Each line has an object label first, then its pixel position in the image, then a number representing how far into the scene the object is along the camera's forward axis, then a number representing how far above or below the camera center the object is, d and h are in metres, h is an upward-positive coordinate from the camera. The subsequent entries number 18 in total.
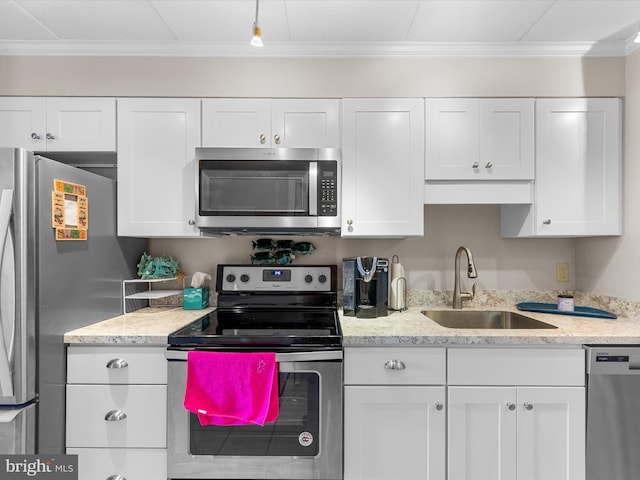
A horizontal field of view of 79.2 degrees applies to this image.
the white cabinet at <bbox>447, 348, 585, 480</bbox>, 1.68 -0.81
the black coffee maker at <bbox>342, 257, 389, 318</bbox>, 2.07 -0.27
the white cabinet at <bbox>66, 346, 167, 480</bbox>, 1.68 -0.78
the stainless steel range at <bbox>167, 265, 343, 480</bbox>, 1.67 -0.82
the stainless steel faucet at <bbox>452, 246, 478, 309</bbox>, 2.29 -0.33
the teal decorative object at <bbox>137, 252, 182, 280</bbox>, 2.28 -0.19
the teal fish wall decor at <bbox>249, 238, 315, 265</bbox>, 2.38 -0.08
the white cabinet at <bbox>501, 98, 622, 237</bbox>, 2.09 +0.40
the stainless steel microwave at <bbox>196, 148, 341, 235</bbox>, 2.02 +0.26
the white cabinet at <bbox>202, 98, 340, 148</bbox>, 2.11 +0.63
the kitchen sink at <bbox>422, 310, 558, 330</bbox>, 2.29 -0.47
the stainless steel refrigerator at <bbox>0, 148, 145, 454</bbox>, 1.48 -0.27
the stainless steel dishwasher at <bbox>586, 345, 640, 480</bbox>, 1.66 -0.74
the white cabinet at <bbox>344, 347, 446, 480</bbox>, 1.68 -0.81
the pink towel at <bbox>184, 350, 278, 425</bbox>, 1.62 -0.63
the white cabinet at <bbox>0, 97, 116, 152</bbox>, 2.10 +0.61
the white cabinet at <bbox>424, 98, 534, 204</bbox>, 2.10 +0.53
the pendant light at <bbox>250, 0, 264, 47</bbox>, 1.37 +0.72
